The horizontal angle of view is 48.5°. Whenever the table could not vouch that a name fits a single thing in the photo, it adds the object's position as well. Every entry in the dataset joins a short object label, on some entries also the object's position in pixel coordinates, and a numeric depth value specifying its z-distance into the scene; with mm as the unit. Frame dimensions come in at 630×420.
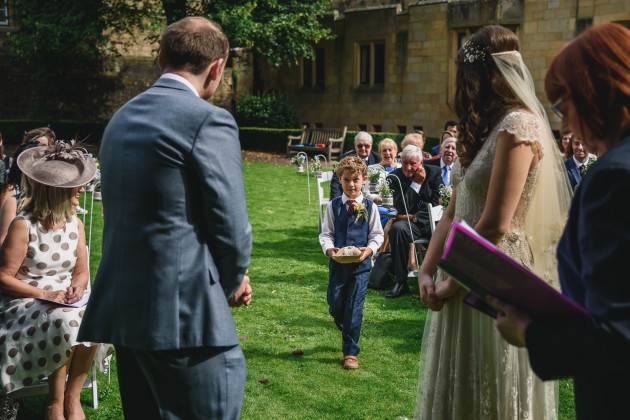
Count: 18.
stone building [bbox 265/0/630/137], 24906
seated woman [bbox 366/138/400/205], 10596
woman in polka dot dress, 4297
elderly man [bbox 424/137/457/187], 9867
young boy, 6074
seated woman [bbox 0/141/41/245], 4870
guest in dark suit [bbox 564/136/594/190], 8859
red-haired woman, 1768
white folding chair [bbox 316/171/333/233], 10961
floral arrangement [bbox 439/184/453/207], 8211
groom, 2715
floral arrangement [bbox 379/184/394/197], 9398
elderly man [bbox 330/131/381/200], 10859
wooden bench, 27422
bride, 3121
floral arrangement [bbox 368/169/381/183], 9695
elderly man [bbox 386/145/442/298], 9203
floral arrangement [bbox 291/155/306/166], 14344
